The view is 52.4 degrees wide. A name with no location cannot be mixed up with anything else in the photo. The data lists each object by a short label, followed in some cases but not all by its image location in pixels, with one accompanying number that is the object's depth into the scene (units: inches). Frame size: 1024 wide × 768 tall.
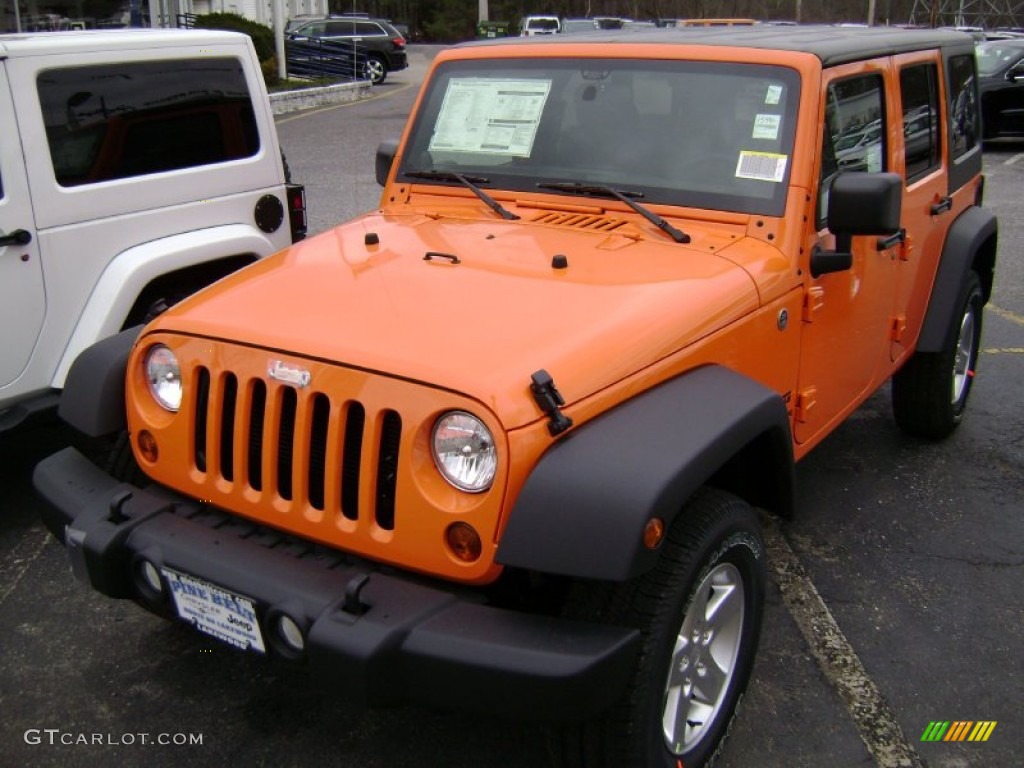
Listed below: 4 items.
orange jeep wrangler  90.5
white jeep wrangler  165.6
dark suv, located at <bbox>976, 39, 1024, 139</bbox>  594.9
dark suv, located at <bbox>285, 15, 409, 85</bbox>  1085.9
